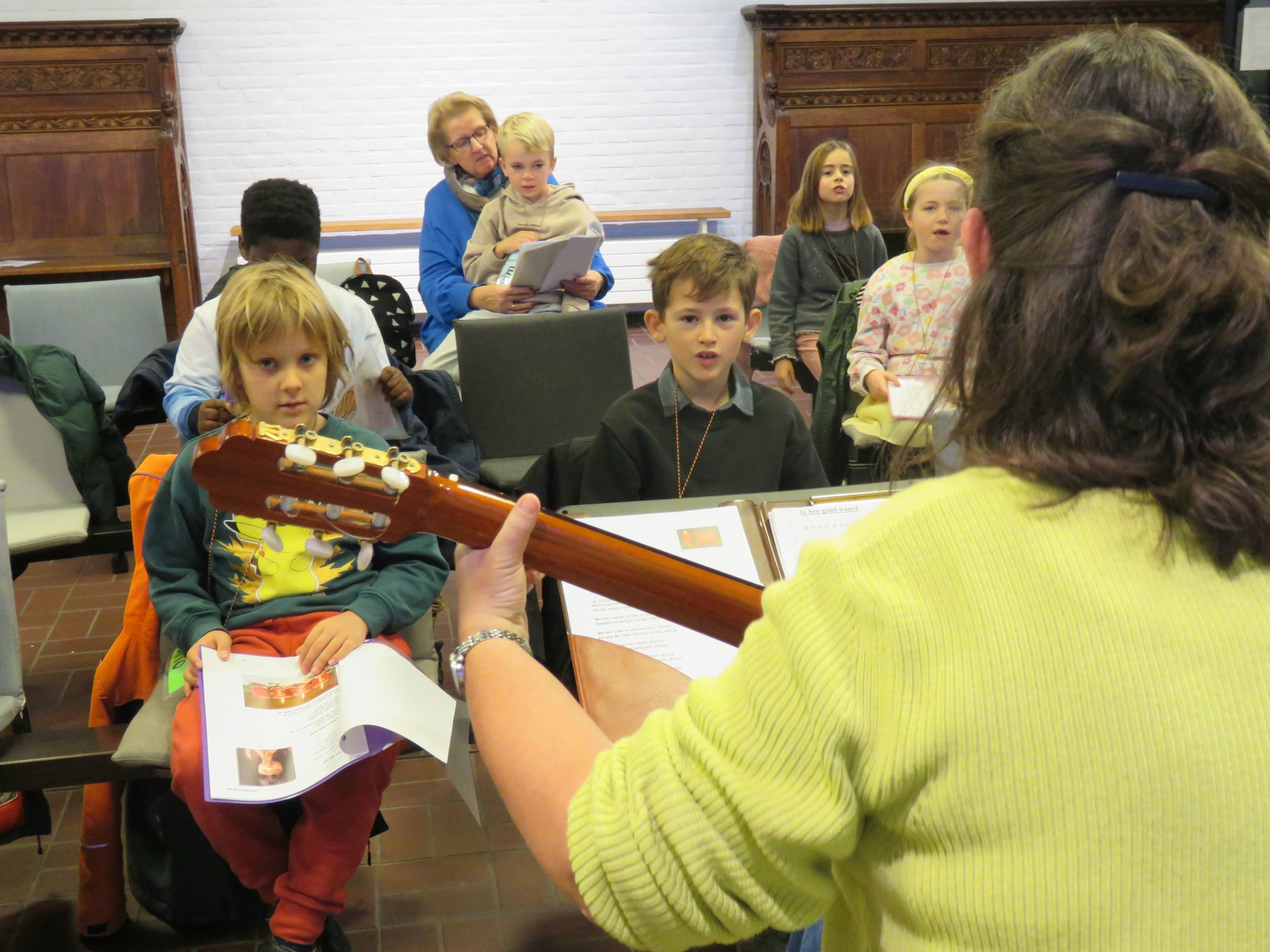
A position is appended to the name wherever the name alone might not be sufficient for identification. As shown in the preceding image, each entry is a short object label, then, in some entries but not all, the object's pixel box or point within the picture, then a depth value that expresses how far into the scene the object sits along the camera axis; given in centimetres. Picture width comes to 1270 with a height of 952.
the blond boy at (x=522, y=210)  366
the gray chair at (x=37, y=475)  294
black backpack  359
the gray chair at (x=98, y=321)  440
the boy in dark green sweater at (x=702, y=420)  232
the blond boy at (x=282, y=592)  181
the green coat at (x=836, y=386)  375
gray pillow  172
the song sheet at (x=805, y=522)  164
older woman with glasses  375
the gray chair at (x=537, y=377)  336
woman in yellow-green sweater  64
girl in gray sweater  446
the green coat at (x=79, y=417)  298
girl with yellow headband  339
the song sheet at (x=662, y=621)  151
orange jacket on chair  203
